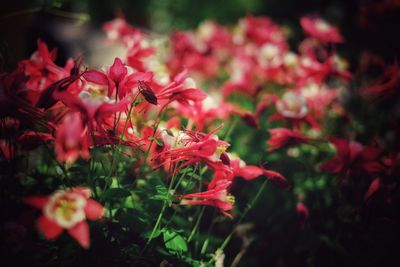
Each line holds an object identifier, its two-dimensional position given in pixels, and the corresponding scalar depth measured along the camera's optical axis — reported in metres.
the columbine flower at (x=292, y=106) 1.23
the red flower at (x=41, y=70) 0.81
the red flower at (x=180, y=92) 0.77
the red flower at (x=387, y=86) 1.27
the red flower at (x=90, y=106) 0.58
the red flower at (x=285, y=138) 0.94
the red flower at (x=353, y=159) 0.88
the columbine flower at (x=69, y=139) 0.51
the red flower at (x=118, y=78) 0.69
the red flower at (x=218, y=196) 0.71
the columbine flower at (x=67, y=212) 0.50
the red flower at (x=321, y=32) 1.61
